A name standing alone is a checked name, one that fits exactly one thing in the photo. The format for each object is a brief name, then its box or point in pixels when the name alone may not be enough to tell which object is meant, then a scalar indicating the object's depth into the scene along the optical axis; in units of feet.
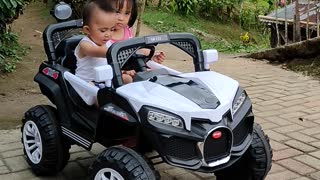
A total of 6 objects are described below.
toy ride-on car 8.85
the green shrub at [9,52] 21.06
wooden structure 28.60
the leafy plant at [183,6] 45.37
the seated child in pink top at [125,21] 10.80
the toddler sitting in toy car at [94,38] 10.66
